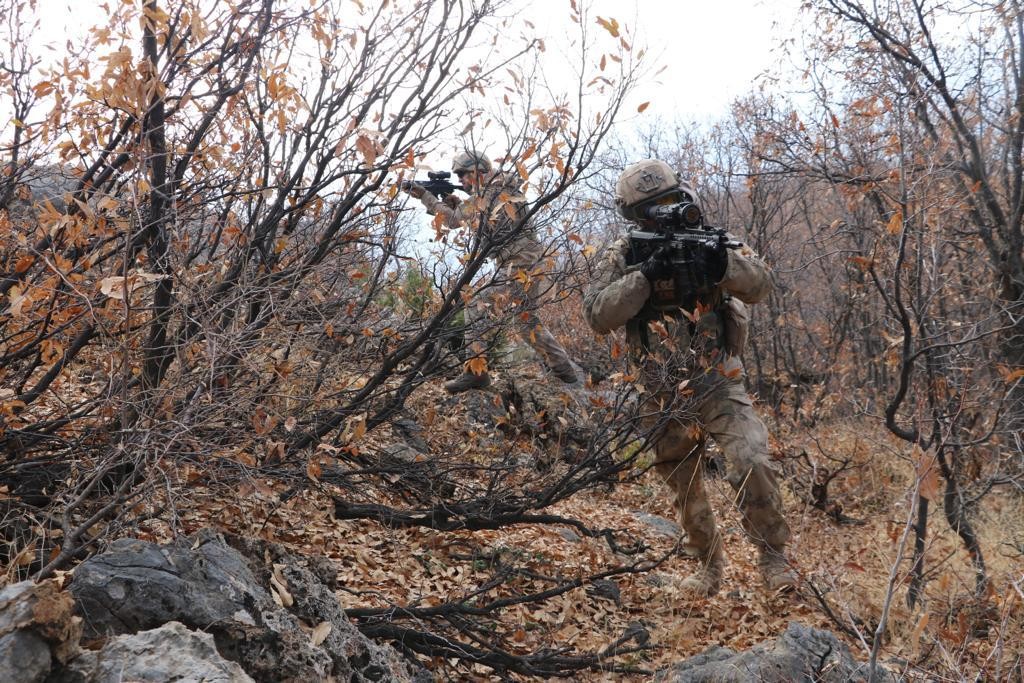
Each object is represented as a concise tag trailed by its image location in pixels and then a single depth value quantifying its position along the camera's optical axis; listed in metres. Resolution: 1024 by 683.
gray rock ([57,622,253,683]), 1.68
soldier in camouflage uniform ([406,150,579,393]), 3.46
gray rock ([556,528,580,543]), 5.19
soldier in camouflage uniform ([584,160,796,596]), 4.05
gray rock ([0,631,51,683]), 1.57
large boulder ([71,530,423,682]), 1.95
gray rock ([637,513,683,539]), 5.70
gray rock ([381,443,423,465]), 4.57
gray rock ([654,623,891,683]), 2.59
